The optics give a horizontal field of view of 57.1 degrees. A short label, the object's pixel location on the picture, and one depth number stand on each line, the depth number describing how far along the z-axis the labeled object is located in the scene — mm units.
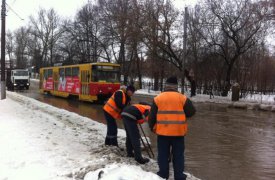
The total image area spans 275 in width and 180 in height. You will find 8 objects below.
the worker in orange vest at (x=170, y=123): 4350
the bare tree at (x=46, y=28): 59835
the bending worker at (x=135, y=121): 5324
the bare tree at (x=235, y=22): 22209
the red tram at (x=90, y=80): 18111
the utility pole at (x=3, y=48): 17908
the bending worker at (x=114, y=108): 5949
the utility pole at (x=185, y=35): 22248
